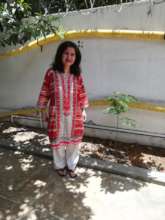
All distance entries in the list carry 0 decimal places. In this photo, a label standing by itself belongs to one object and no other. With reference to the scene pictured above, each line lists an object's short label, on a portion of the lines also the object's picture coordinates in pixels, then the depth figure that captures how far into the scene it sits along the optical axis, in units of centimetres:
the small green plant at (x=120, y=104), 375
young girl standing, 312
